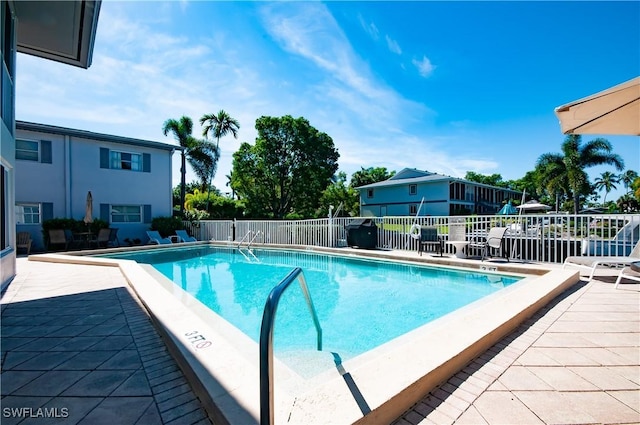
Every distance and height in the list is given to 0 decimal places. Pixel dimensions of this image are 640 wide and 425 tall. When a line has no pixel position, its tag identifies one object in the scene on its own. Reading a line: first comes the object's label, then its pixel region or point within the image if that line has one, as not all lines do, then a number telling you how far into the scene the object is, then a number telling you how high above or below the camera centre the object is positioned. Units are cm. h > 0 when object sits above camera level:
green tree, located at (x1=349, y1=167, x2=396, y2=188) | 4334 +526
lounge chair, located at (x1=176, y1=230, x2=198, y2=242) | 1445 -136
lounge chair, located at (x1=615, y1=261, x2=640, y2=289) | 420 -90
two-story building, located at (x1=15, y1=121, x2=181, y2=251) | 1180 +154
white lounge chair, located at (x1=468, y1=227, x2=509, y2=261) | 728 -91
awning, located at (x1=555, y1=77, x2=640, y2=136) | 362 +138
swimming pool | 160 -113
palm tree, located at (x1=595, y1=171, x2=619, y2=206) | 5653 +555
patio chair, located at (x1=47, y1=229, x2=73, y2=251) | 1121 -105
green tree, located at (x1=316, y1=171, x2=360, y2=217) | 3416 +145
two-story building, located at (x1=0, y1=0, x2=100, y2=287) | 486 +351
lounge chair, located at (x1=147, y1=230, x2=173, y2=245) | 1366 -139
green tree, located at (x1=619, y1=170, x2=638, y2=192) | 5688 +639
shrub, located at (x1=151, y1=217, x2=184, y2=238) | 1450 -80
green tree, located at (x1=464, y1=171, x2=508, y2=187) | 6168 +696
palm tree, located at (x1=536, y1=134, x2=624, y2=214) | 2489 +428
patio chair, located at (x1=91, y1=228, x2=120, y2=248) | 1222 -120
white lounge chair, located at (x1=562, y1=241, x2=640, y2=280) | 492 -96
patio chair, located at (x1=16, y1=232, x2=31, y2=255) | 1013 -110
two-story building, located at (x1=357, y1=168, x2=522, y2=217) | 2708 +141
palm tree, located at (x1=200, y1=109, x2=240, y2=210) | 2222 +680
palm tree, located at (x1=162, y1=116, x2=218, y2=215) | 2008 +487
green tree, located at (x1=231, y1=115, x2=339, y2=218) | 2692 +422
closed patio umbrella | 1134 -5
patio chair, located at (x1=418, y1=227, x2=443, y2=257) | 848 -87
